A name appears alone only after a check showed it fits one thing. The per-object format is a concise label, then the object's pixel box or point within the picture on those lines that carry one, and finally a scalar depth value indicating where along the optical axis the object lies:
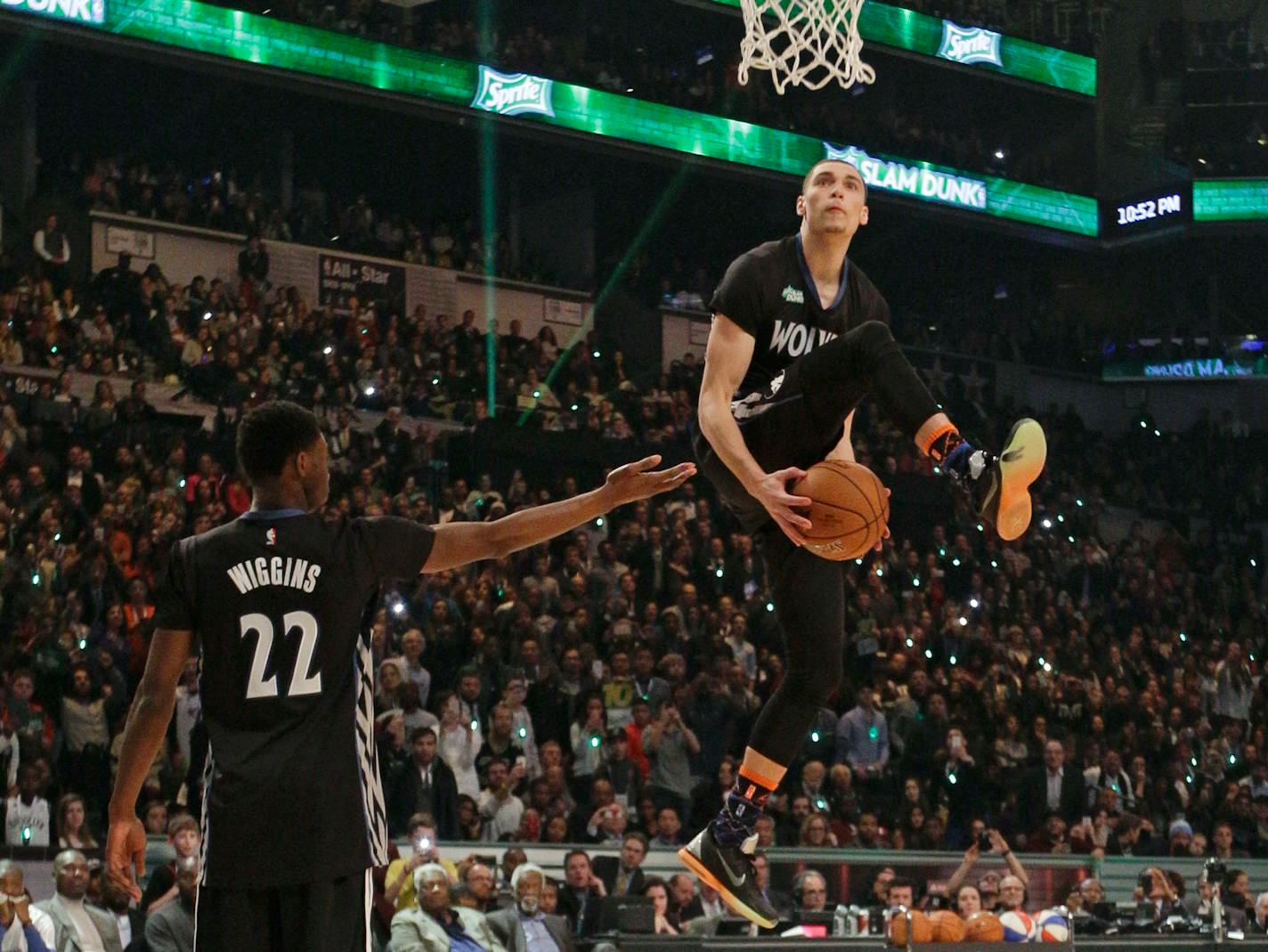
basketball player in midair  6.02
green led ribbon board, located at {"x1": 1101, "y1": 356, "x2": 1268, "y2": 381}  34.12
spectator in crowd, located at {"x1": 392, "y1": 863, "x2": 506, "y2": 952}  10.99
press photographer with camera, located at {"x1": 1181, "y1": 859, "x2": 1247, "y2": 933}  14.39
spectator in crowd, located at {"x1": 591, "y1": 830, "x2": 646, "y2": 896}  13.30
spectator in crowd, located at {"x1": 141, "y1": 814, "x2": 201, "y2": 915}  10.78
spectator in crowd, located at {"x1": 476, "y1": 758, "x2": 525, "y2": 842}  14.17
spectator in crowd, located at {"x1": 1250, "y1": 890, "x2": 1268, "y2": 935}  14.70
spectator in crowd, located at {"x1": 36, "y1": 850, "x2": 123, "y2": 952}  10.46
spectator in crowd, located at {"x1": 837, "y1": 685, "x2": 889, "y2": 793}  17.20
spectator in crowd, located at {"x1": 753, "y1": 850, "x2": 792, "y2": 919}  13.05
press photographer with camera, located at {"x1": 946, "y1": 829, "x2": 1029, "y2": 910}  13.23
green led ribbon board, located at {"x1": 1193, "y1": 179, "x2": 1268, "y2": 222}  33.59
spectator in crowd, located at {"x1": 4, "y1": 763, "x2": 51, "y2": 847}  12.38
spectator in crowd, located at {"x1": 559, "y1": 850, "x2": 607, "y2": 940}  12.52
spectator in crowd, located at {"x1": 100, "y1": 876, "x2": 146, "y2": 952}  10.86
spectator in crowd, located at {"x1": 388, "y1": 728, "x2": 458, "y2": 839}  13.55
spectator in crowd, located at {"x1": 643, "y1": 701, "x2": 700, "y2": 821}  15.46
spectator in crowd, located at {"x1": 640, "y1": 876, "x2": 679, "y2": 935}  12.50
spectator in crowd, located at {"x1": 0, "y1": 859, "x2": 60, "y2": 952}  10.22
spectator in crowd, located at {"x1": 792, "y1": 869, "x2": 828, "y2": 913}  13.40
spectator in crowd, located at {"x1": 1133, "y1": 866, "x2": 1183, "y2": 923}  14.79
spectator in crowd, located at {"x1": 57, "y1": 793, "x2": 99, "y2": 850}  12.01
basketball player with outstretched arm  4.82
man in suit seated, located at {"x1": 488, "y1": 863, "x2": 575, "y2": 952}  11.92
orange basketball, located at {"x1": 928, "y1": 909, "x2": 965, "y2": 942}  11.52
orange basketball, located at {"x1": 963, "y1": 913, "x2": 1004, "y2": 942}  11.64
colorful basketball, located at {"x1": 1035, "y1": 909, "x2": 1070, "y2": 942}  11.88
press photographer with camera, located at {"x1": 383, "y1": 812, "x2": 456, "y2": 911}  11.51
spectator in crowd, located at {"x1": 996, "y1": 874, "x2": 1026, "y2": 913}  13.09
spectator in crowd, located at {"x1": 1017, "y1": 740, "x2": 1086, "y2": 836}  17.89
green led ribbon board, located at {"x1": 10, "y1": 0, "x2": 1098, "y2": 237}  24.12
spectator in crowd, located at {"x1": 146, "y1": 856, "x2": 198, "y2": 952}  9.91
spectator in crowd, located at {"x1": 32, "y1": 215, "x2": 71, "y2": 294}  20.56
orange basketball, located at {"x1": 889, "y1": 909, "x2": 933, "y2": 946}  11.30
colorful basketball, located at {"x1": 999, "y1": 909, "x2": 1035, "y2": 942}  12.10
